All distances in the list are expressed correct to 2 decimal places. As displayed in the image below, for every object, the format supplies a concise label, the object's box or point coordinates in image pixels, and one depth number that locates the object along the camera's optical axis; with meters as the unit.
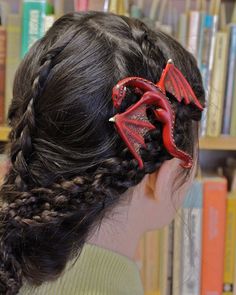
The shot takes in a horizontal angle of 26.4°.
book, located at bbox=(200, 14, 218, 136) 1.04
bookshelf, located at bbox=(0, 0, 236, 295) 1.04
